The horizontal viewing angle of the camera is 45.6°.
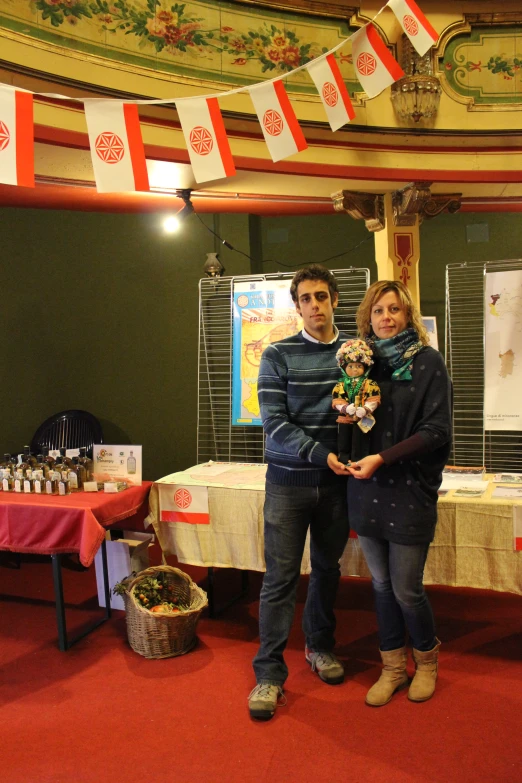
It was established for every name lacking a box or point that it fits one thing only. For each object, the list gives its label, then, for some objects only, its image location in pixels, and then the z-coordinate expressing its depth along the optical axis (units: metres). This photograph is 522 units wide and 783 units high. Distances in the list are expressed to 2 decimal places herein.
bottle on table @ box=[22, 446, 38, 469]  3.15
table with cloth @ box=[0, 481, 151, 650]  2.70
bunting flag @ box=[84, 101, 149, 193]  2.50
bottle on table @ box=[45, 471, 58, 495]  3.02
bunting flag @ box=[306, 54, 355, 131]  3.10
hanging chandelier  3.81
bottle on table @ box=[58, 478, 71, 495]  2.98
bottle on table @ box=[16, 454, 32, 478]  3.08
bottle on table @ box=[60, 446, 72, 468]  3.14
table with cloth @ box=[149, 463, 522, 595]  2.54
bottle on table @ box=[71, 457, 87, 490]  3.11
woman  2.09
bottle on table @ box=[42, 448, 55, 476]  3.15
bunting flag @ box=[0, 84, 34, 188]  2.30
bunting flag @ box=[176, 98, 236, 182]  2.73
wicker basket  2.70
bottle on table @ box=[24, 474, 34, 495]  3.04
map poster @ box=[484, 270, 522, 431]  3.22
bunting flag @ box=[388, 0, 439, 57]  2.99
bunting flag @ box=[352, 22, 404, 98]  3.11
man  2.26
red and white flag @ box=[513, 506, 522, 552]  2.48
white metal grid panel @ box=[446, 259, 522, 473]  5.09
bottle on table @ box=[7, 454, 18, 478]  3.13
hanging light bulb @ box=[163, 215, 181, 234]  5.07
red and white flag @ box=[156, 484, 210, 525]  2.97
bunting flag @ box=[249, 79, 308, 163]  2.95
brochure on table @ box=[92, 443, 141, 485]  3.08
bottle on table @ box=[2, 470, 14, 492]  3.10
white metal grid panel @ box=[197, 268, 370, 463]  4.98
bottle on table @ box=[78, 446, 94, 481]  3.16
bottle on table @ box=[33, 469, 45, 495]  3.03
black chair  4.38
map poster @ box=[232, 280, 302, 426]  3.38
